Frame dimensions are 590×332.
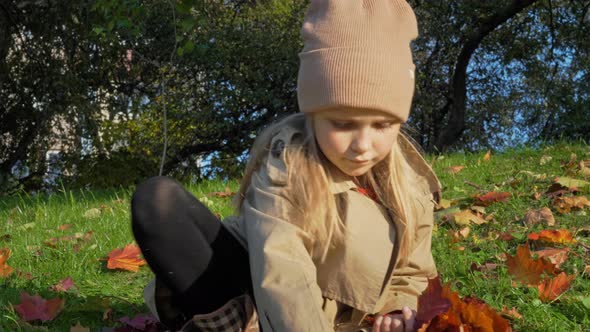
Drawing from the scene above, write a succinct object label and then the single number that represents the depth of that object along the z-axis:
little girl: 1.86
